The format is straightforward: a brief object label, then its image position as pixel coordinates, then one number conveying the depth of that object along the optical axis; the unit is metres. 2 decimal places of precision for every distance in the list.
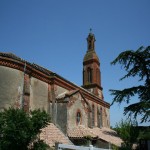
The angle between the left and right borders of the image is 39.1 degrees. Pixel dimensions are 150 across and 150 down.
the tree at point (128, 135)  25.10
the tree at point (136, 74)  18.70
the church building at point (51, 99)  17.45
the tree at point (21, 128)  10.74
